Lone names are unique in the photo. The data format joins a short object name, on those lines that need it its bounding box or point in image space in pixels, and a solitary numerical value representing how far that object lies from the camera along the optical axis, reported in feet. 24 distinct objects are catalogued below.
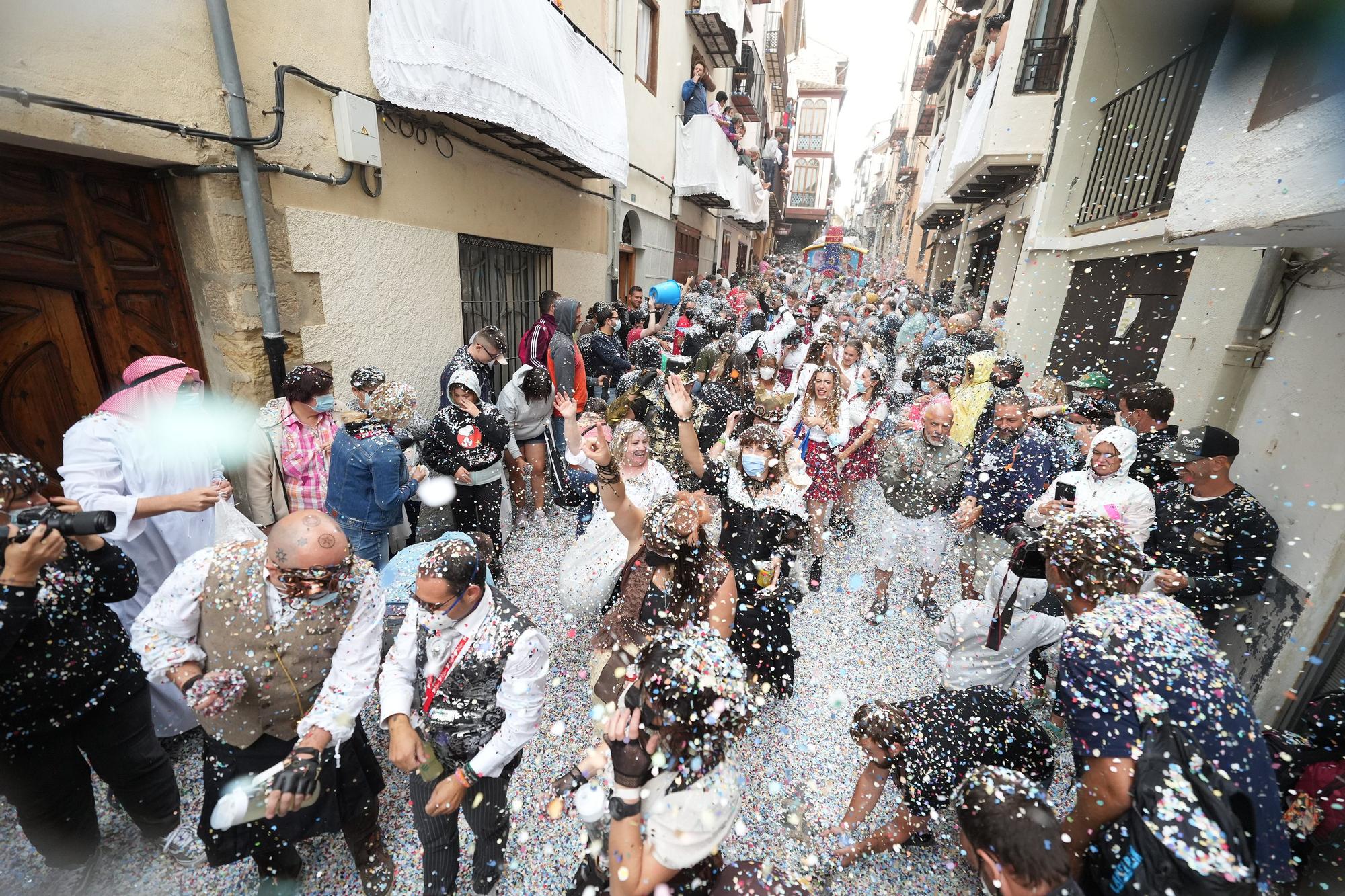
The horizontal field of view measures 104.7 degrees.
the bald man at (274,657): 5.60
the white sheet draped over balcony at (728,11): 35.83
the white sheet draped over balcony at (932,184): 45.57
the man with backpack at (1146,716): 4.93
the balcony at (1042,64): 25.16
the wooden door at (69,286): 8.61
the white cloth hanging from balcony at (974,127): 27.71
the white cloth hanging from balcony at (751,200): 51.42
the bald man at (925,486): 11.73
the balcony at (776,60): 67.26
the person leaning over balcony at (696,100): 37.58
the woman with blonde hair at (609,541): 9.41
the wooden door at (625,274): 34.17
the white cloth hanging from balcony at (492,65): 13.10
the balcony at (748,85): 52.95
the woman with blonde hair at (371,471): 9.58
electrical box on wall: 12.84
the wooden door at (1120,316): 15.90
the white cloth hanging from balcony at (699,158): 37.27
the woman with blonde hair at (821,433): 13.66
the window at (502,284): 20.03
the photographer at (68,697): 5.42
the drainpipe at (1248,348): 10.07
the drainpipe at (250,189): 9.91
